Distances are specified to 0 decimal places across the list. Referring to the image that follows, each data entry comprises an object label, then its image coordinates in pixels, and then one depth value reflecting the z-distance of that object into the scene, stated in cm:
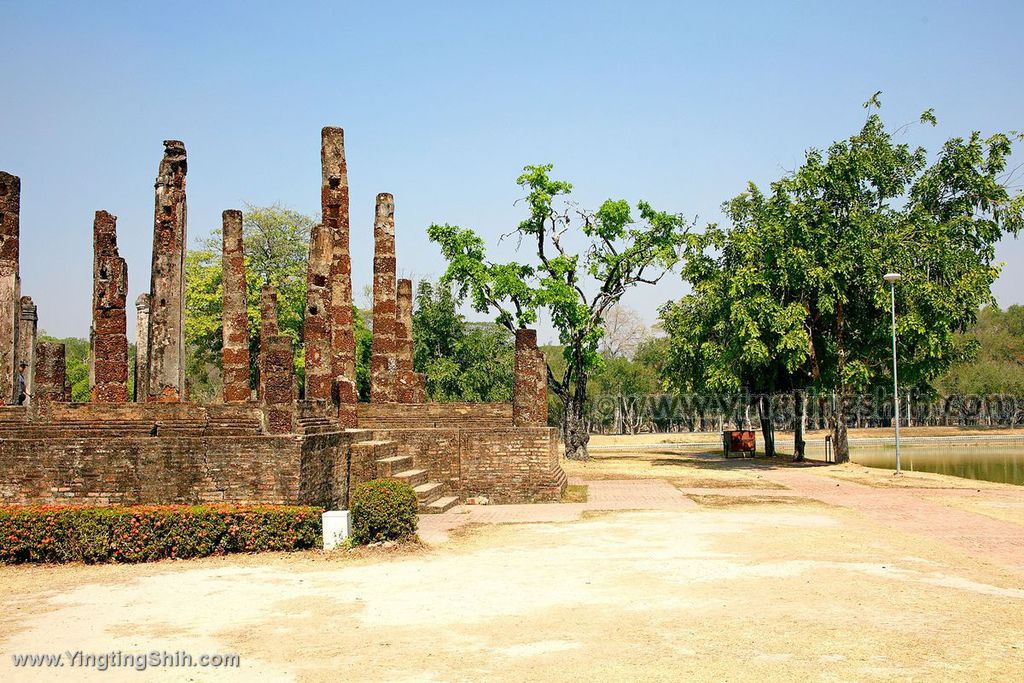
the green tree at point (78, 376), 4625
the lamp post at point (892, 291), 2463
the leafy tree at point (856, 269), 2862
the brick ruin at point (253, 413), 1362
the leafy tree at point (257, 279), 4456
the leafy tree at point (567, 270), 3316
